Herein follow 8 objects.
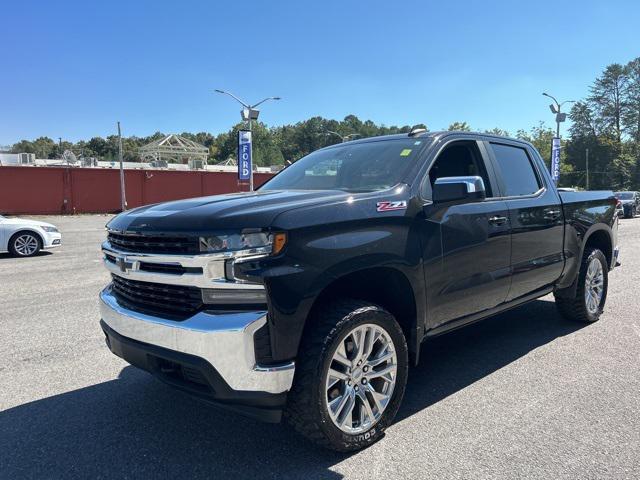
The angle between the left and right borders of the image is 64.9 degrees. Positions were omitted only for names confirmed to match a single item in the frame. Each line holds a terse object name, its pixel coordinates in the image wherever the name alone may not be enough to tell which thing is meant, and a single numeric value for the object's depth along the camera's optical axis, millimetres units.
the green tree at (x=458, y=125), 84275
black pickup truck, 2553
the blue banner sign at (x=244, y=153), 26609
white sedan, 11609
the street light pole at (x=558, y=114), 37312
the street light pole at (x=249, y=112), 29266
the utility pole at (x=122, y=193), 34094
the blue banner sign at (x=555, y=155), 35844
